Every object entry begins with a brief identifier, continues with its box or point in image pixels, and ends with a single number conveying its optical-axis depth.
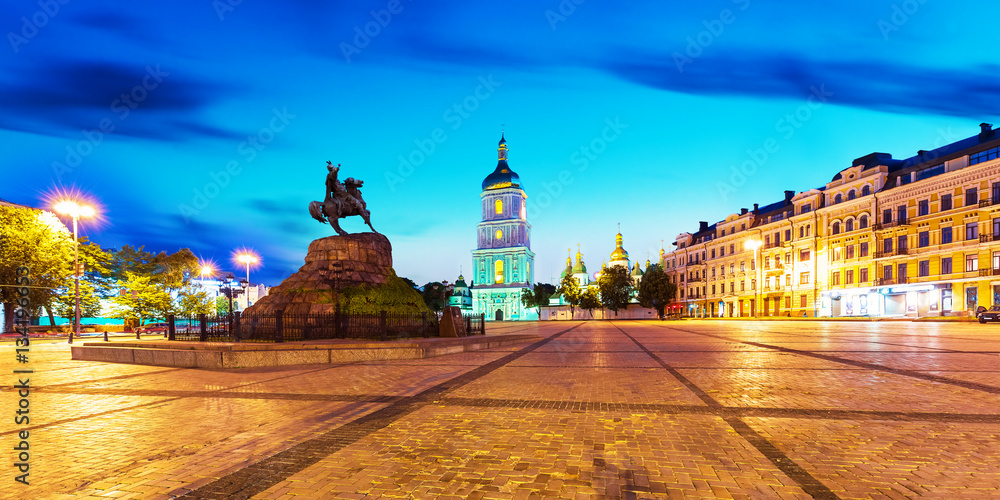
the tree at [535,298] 109.38
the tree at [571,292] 89.75
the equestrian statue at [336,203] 20.08
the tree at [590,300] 85.50
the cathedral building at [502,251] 121.94
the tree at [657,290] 71.69
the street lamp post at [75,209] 24.73
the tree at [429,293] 104.39
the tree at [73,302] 34.81
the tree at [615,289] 78.81
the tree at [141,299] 34.62
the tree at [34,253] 31.91
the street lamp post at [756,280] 60.38
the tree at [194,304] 38.53
